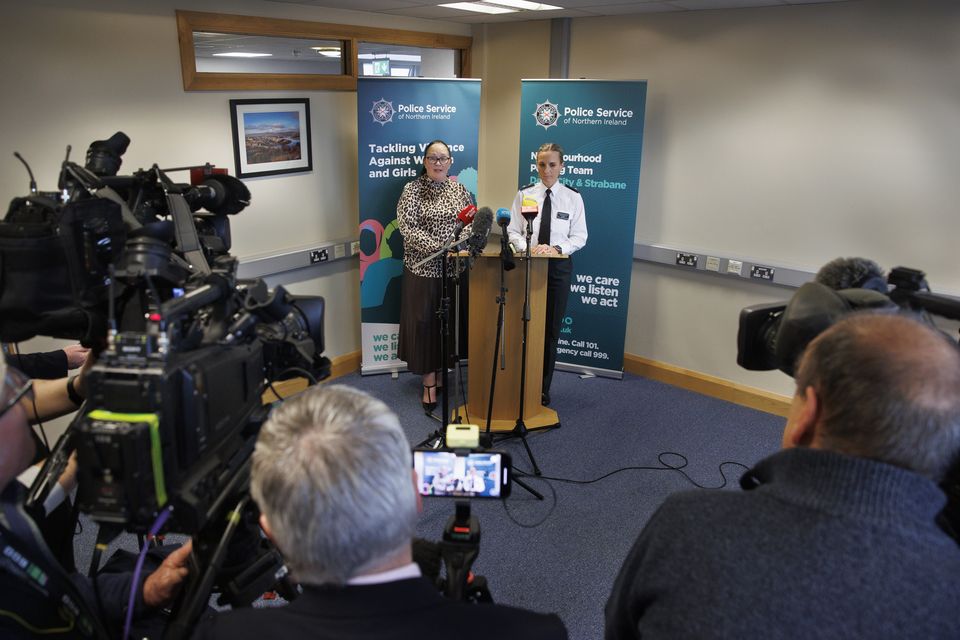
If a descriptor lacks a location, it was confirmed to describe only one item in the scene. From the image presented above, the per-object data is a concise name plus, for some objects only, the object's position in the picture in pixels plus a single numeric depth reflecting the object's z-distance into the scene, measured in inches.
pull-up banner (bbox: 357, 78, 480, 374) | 173.8
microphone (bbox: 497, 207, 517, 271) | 121.8
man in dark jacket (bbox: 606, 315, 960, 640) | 34.6
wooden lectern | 148.3
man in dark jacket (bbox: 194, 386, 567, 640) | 35.0
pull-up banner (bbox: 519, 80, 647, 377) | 174.9
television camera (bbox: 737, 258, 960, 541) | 50.0
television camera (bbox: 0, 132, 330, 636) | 42.5
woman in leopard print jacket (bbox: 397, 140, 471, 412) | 165.2
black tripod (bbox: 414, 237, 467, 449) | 130.8
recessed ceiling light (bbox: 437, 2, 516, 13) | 158.7
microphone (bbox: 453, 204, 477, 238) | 135.6
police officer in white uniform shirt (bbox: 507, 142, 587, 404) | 166.2
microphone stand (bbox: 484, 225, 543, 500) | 131.7
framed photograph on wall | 154.1
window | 143.5
